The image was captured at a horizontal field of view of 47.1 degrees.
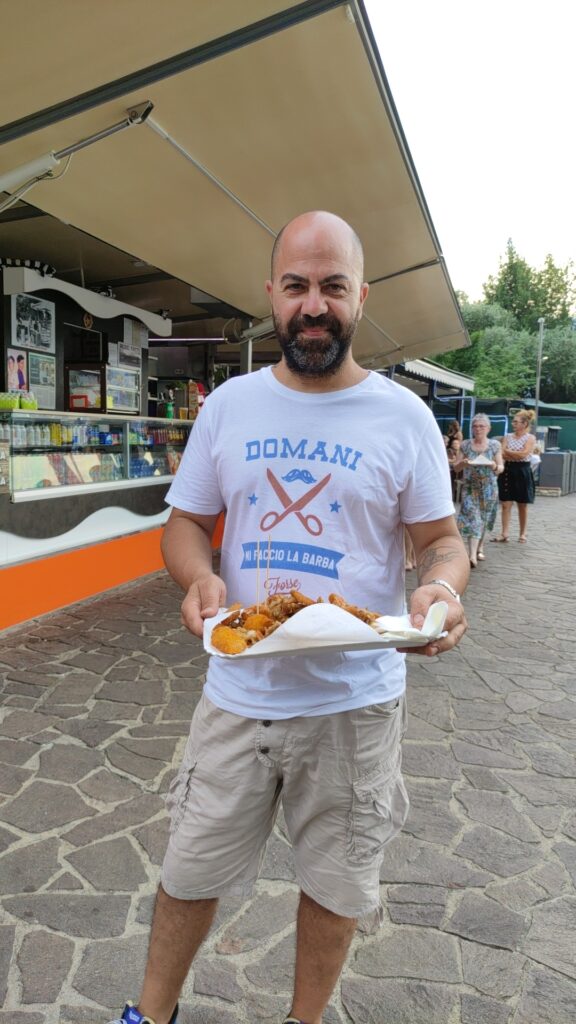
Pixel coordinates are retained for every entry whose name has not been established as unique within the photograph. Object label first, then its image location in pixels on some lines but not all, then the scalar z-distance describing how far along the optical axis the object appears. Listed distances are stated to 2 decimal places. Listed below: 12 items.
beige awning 3.22
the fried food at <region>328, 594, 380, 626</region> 1.58
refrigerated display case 5.90
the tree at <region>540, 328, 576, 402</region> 50.22
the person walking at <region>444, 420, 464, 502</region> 13.50
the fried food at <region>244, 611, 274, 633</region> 1.56
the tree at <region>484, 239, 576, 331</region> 64.31
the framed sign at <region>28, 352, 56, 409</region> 8.16
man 1.73
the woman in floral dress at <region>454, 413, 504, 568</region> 8.84
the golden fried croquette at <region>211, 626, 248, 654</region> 1.49
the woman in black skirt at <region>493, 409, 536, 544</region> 10.58
